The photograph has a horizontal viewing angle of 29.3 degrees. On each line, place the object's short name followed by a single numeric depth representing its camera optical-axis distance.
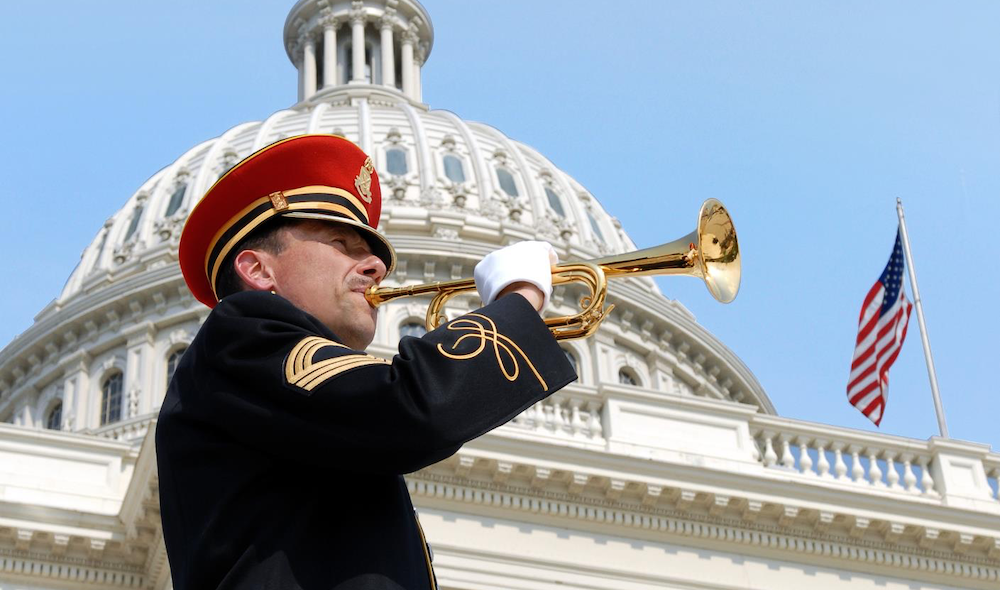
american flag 25.44
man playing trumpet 4.07
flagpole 26.52
